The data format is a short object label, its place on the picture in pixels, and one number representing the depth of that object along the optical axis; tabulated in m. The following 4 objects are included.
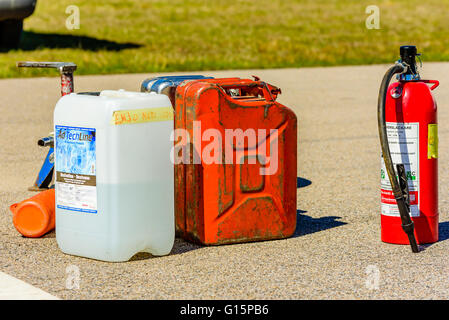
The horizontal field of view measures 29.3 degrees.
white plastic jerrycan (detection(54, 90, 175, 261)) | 4.41
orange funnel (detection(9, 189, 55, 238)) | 5.07
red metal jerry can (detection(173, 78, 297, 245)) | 4.74
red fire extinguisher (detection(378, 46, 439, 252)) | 4.69
